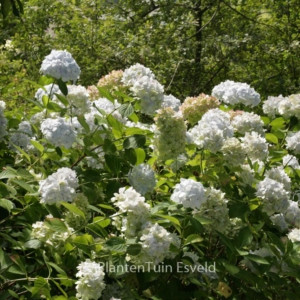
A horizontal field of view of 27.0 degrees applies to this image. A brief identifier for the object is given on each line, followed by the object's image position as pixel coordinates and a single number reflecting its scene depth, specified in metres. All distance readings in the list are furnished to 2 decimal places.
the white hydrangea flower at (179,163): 3.03
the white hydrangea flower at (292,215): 3.03
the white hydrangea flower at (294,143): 3.10
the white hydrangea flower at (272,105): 3.65
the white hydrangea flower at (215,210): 2.55
